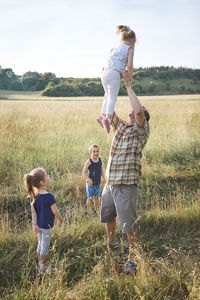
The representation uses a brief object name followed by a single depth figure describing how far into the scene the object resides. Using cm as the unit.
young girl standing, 272
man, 277
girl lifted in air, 283
